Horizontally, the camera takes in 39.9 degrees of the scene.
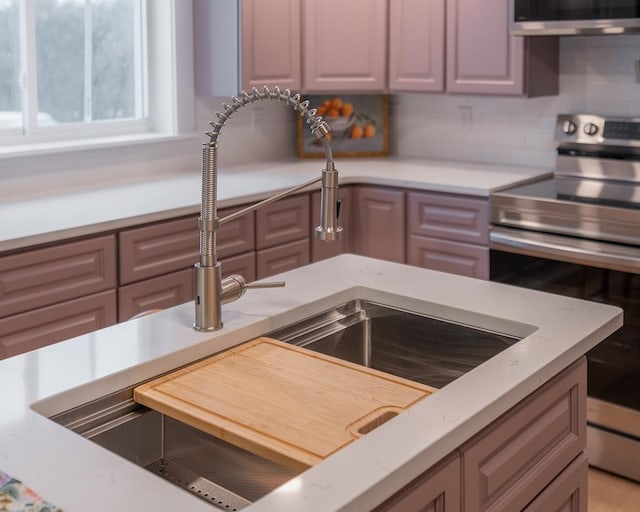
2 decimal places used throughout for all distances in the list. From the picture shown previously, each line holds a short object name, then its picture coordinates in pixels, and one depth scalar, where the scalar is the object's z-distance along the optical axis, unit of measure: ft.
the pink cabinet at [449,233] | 11.46
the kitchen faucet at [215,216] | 5.21
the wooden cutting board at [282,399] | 4.55
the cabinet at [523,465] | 4.48
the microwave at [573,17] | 10.41
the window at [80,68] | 11.43
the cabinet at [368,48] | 12.12
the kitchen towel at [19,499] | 3.62
